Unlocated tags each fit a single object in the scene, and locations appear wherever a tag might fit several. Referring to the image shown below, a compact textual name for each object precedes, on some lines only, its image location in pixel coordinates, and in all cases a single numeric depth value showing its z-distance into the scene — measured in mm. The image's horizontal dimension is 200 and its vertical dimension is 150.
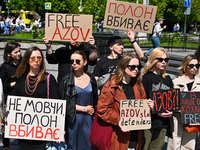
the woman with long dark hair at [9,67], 5008
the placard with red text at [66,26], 5418
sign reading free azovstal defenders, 4066
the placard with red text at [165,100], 4418
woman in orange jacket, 4055
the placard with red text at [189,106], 4863
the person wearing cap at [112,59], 5001
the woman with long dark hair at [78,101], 4336
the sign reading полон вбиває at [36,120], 4234
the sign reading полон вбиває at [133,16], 5859
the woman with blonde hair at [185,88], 4984
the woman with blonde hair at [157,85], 4629
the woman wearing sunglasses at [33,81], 4273
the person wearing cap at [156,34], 13461
